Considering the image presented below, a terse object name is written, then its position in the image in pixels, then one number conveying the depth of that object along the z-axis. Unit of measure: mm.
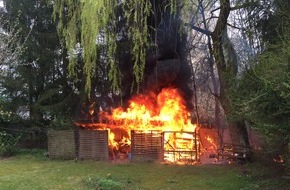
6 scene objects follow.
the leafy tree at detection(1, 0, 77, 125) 13672
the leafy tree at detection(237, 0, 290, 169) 5693
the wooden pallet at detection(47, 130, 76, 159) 11852
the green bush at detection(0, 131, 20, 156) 13242
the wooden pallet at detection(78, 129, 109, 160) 11523
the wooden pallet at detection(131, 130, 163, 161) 11109
